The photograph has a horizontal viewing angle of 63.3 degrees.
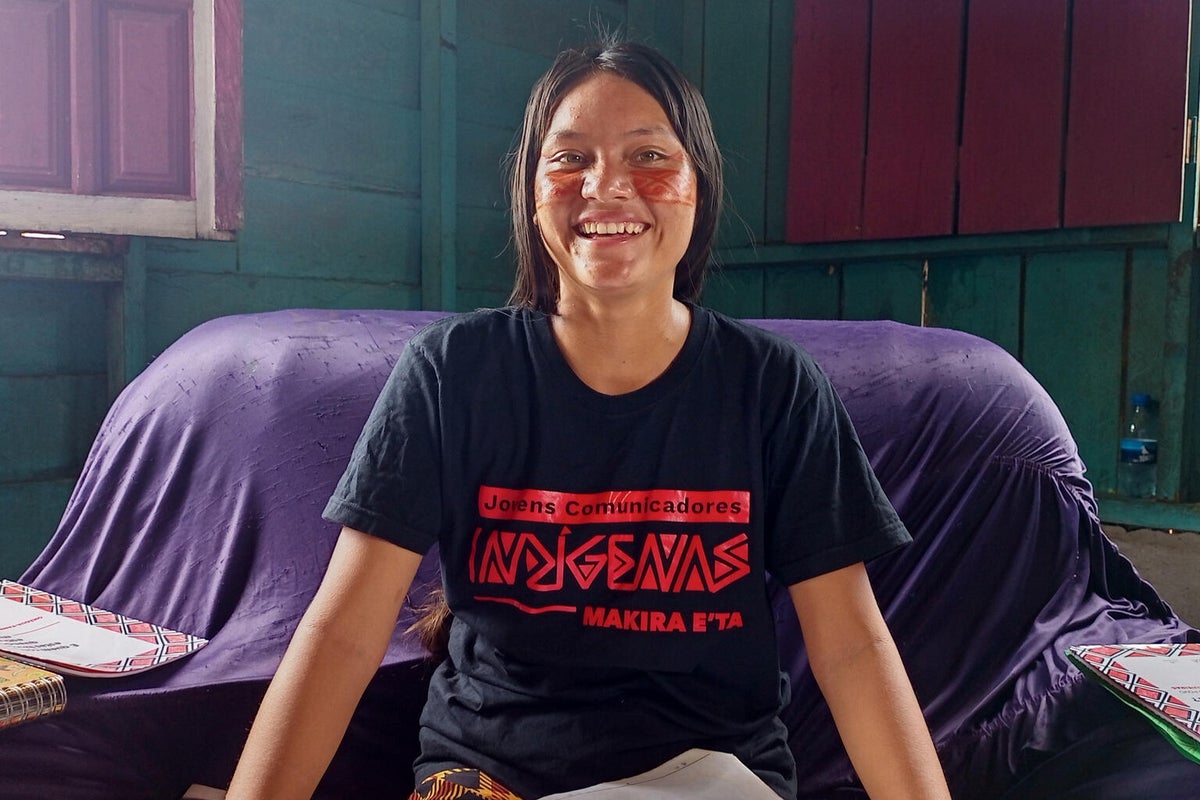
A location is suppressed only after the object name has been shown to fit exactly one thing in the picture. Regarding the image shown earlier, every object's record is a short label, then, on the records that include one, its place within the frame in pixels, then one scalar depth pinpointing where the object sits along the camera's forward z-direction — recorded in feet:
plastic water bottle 8.34
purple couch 3.73
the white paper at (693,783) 2.70
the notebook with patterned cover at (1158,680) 3.04
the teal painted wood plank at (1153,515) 8.08
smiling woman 2.88
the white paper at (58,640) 3.69
